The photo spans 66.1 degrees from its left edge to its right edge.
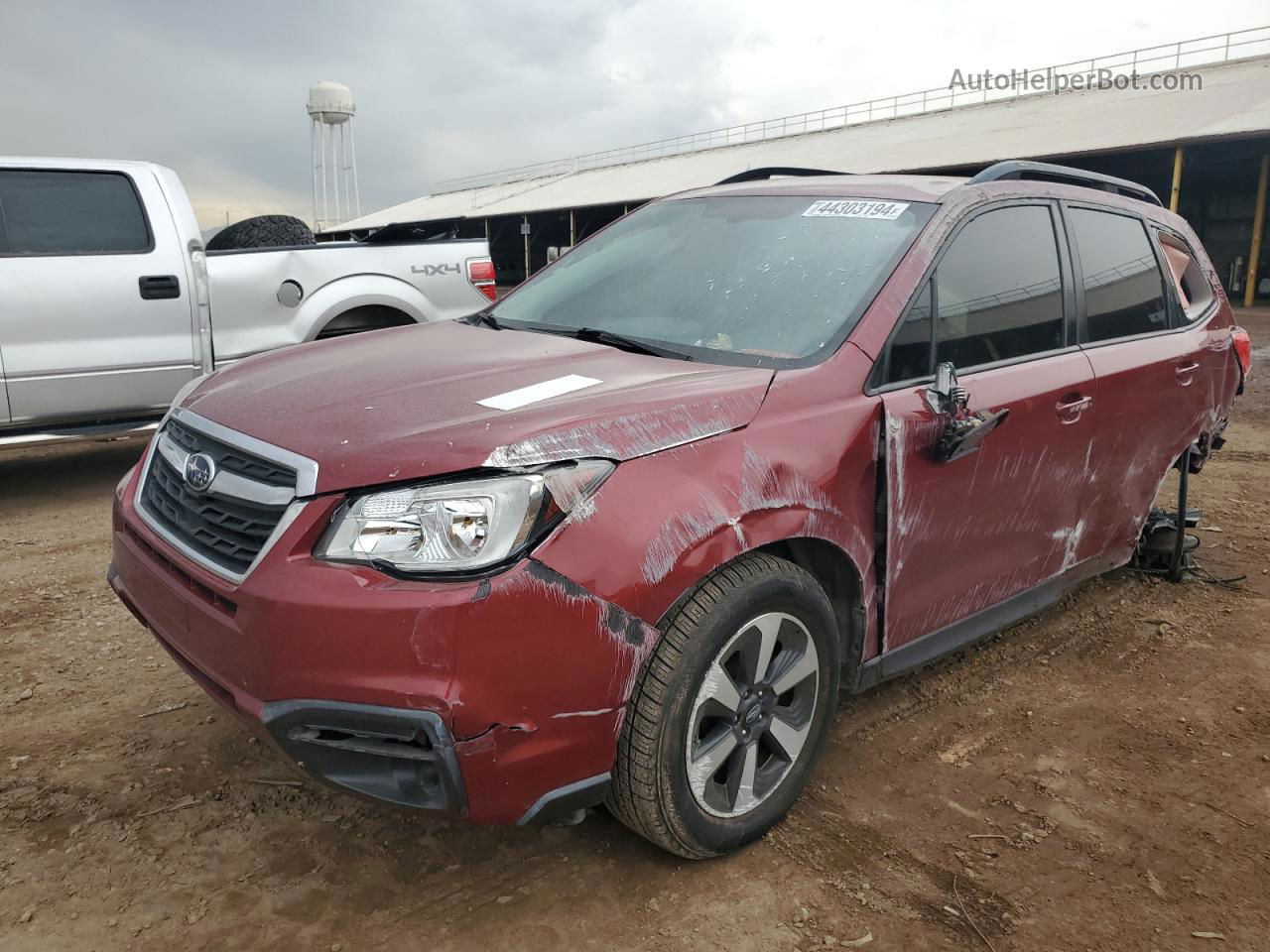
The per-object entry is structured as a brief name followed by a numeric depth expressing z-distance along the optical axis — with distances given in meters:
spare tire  7.10
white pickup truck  5.49
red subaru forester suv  2.01
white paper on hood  2.29
